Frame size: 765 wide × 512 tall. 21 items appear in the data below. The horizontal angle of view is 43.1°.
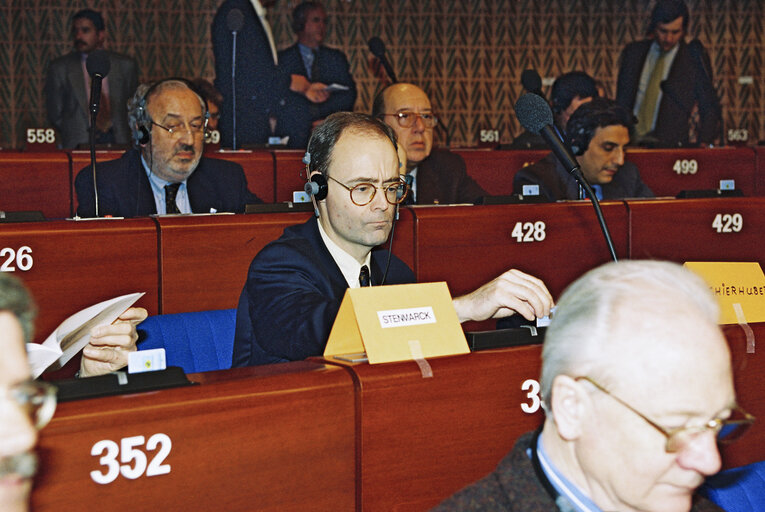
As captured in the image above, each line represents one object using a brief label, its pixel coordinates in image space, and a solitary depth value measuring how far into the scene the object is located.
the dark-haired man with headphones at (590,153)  4.63
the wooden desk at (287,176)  4.88
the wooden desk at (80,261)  2.70
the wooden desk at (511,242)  3.25
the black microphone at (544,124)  2.17
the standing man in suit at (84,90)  7.68
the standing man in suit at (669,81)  7.50
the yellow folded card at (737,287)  1.94
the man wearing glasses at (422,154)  4.75
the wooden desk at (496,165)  5.82
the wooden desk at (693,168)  5.73
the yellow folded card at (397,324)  1.54
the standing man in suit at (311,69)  6.86
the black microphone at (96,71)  3.39
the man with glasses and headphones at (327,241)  2.20
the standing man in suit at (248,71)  5.79
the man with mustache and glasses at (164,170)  3.99
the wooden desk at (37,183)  4.09
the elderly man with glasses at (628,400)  1.07
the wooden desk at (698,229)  3.62
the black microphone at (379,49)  6.27
